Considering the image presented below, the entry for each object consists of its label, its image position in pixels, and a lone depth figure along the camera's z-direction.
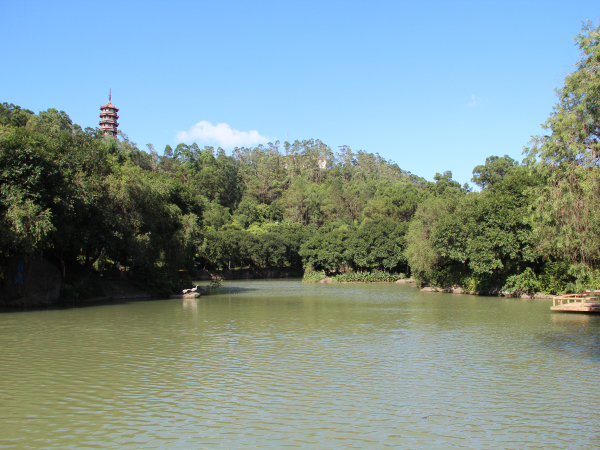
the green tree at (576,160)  12.47
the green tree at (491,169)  94.44
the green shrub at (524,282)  34.19
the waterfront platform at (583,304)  23.66
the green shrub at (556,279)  31.61
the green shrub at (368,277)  59.41
